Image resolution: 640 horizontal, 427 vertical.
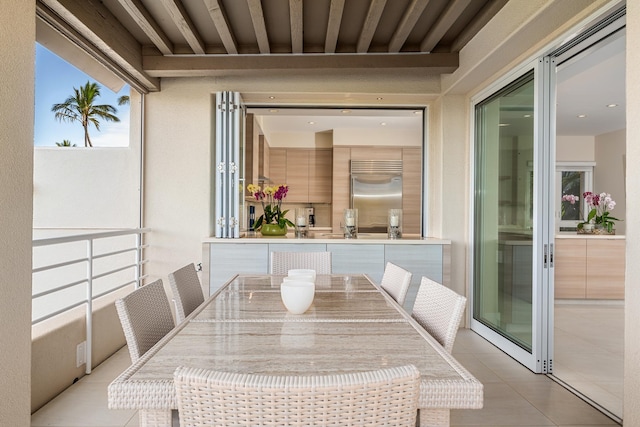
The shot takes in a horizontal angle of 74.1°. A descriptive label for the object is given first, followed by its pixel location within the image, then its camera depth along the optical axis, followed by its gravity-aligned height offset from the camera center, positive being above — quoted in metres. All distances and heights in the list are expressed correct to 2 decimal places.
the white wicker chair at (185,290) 1.95 -0.38
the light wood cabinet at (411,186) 7.20 +0.50
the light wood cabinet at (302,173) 7.36 +0.72
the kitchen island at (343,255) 3.94 -0.37
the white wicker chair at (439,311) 1.46 -0.37
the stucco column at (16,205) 1.80 +0.04
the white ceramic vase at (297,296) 1.66 -0.32
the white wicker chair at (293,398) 0.72 -0.32
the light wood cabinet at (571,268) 5.19 -0.63
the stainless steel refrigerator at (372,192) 7.04 +0.38
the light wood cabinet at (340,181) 7.10 +0.57
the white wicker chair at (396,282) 2.04 -0.35
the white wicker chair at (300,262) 2.96 -0.33
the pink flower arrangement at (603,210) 5.34 +0.07
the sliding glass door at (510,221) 3.00 -0.04
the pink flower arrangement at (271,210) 4.23 +0.05
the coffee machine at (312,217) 7.60 -0.04
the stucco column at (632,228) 1.77 -0.05
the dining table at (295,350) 1.01 -0.40
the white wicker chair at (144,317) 1.38 -0.37
